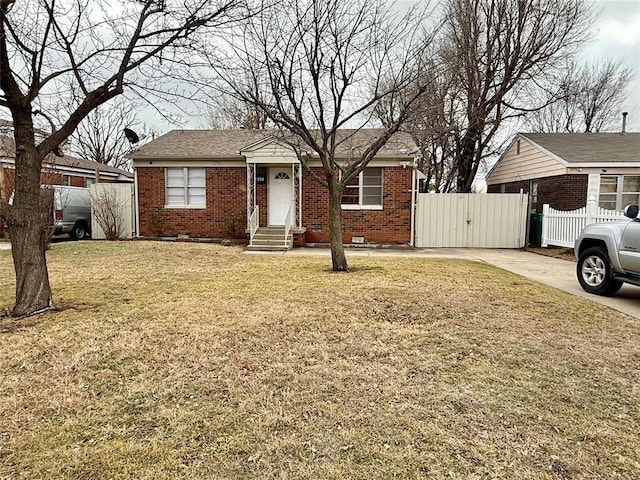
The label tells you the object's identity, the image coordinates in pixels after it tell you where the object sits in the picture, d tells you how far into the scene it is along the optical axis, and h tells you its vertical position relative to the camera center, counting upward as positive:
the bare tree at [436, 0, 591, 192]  15.05 +6.63
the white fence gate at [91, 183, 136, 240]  14.14 +0.32
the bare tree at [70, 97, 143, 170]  28.58 +5.38
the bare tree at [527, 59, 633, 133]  22.06 +6.66
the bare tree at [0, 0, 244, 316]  4.68 +1.33
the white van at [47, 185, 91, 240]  13.93 +0.03
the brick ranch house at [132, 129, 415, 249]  13.16 +0.70
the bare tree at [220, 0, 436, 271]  7.21 +2.65
